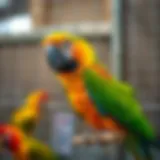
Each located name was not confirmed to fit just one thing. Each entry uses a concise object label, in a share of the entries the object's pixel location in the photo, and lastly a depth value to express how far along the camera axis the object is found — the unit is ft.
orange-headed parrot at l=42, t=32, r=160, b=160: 3.49
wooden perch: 3.53
